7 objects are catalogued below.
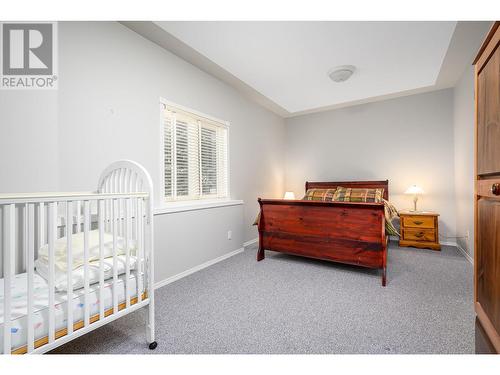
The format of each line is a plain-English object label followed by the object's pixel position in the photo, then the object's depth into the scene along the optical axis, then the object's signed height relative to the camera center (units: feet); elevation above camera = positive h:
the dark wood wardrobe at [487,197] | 2.72 -0.14
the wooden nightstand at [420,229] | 10.79 -2.04
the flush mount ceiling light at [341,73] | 8.99 +4.53
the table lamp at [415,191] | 11.38 -0.23
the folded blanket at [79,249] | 3.89 -1.07
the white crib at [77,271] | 2.95 -1.36
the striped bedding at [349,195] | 11.43 -0.44
